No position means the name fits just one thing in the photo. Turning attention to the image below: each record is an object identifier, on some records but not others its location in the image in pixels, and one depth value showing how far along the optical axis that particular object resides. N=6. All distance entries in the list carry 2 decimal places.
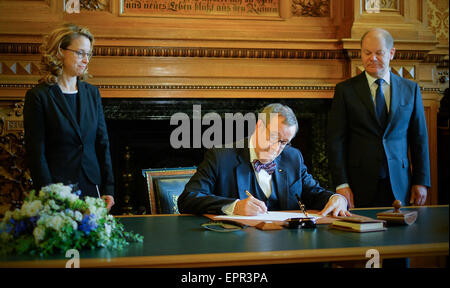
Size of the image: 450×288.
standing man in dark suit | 2.96
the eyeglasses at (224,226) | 1.86
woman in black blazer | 2.53
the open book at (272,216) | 2.10
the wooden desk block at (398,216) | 1.98
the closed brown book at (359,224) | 1.83
